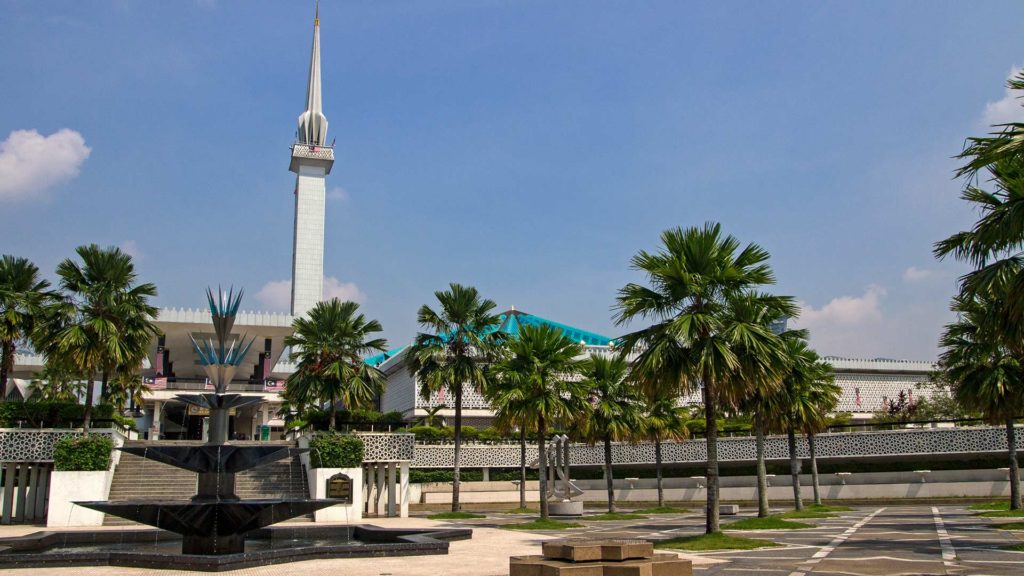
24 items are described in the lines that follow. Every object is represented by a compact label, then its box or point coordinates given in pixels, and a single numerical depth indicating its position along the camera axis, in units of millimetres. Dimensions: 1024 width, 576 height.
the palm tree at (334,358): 32938
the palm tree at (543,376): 27359
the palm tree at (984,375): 25969
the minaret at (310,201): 72125
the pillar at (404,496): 34219
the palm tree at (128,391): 45159
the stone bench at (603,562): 11586
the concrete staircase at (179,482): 30141
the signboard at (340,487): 31125
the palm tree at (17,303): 29328
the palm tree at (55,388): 43906
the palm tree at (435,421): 52062
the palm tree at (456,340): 34094
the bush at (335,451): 31453
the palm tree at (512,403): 27312
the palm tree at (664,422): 35812
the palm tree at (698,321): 19031
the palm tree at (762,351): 19047
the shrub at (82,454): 28094
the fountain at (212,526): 15188
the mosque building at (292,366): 52719
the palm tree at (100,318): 28347
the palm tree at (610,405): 32938
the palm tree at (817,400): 30656
